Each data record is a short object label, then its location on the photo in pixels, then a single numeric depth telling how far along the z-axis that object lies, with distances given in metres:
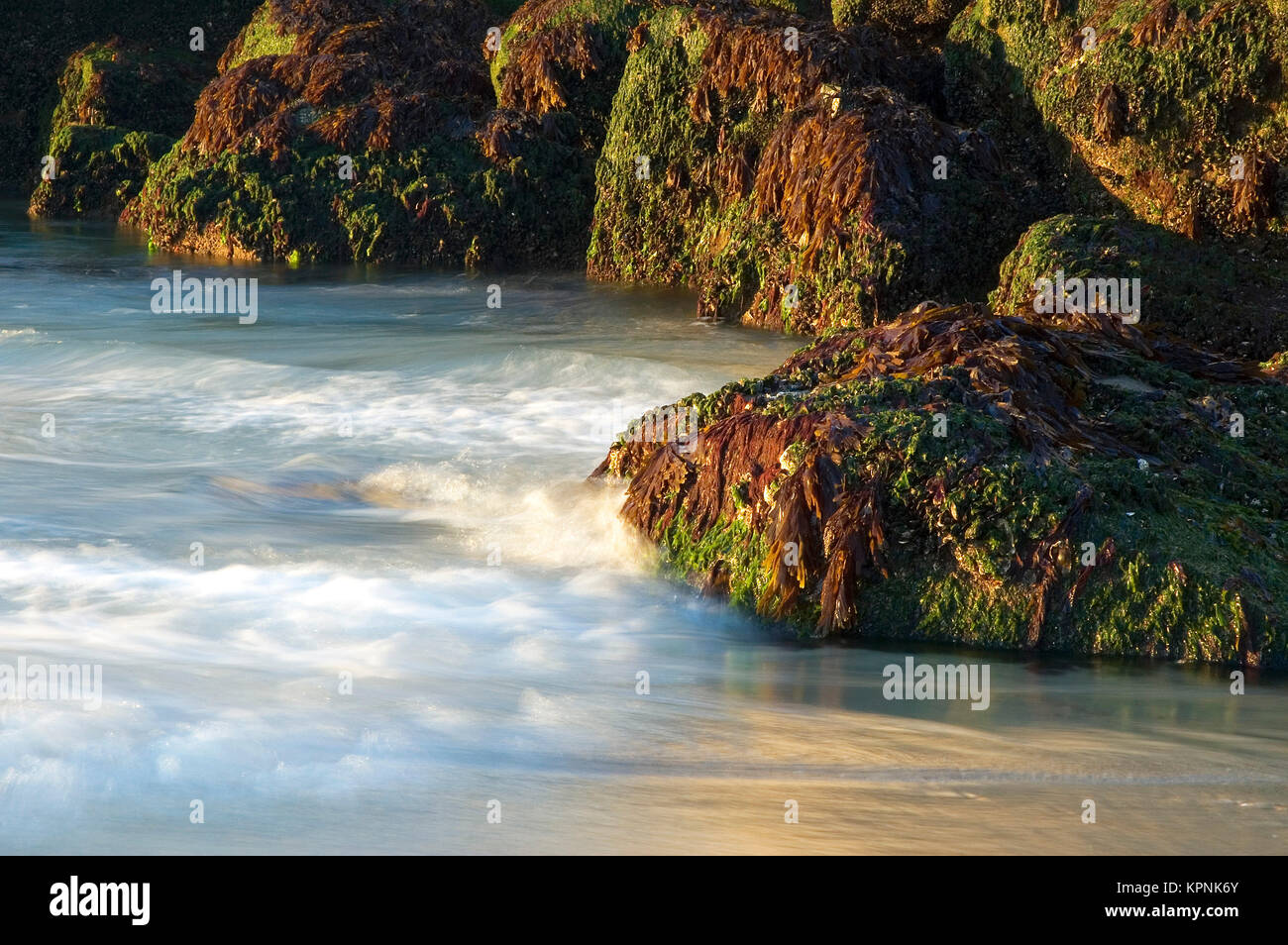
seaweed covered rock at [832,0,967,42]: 11.98
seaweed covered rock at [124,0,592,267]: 12.75
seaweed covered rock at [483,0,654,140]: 12.93
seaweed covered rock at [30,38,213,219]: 16.97
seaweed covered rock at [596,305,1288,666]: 4.61
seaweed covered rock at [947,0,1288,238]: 8.95
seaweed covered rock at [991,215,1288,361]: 8.35
